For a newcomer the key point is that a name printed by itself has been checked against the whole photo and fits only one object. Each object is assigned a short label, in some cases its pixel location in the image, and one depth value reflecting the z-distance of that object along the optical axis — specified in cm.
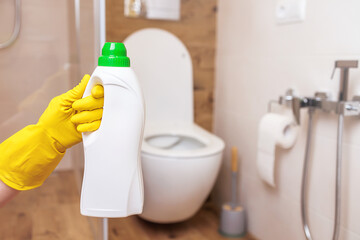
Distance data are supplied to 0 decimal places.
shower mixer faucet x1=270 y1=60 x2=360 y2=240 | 114
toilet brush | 174
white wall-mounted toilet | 149
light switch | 138
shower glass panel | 105
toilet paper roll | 137
